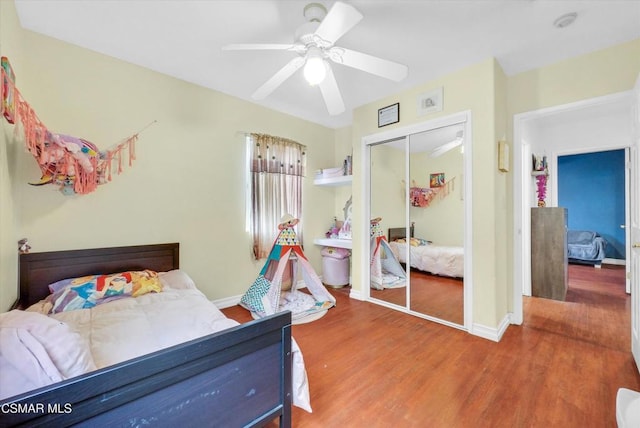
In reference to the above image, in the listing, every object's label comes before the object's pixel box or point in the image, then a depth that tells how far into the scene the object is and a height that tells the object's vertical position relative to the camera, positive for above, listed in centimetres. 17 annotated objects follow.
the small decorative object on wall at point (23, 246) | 204 -21
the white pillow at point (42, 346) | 89 -46
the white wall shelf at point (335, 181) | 381 +53
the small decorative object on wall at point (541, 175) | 398 +62
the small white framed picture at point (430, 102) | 280 +122
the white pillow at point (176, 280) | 237 -57
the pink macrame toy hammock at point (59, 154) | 169 +48
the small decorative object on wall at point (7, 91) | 149 +74
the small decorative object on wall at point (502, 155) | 252 +57
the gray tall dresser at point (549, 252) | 344 -49
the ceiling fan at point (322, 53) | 158 +110
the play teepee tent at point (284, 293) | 297 -85
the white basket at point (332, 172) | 395 +66
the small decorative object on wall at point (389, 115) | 315 +122
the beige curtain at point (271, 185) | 344 +43
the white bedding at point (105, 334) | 89 -62
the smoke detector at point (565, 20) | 193 +144
